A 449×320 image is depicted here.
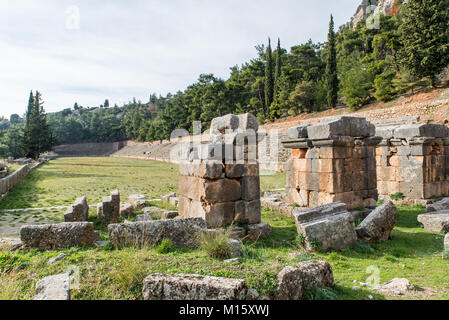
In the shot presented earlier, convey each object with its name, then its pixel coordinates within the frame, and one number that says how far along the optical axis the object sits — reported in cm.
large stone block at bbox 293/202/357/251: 559
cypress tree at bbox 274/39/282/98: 4217
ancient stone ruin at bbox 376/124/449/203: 1034
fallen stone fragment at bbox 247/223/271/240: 661
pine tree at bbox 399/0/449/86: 2492
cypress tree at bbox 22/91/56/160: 3997
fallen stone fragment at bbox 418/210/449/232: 694
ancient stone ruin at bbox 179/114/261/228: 646
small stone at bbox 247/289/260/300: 306
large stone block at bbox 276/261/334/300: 328
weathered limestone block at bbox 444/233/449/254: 524
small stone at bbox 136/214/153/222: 754
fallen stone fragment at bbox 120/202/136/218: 879
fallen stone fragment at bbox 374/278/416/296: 379
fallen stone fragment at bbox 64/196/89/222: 733
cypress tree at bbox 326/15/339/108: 3456
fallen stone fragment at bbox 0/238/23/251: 458
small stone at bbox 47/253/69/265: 400
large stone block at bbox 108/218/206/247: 470
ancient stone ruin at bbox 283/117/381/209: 850
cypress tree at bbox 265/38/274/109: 4341
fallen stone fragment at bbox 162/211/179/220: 801
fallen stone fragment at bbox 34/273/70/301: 276
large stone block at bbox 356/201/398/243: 611
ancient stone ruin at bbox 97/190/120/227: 800
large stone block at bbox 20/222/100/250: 470
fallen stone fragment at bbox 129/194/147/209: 1029
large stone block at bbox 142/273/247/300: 290
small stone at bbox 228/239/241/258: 454
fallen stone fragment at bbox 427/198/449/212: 893
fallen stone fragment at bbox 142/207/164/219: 883
